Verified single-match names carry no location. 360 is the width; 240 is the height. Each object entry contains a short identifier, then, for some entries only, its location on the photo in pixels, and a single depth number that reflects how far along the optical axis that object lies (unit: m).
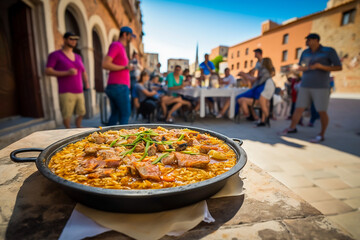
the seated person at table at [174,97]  6.33
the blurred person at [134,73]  6.99
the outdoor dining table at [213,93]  6.09
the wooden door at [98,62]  8.92
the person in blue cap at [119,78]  3.33
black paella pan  0.69
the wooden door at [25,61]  4.41
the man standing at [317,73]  4.02
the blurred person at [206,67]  7.82
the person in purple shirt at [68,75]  3.70
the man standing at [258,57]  5.90
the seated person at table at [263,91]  5.66
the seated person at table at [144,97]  5.82
